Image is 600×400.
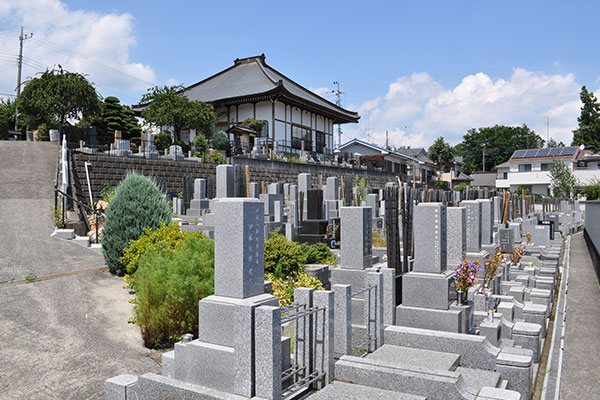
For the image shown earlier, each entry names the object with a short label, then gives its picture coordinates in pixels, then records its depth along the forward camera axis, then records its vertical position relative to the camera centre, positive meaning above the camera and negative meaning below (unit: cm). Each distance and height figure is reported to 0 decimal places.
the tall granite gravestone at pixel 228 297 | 447 -100
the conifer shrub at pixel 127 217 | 941 -33
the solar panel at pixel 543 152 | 5295 +611
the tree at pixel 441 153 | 6394 +723
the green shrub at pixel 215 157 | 2573 +267
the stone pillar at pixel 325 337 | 504 -156
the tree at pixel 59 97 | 2541 +623
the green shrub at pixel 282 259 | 929 -122
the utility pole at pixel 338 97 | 5897 +1415
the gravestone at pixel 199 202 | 1603 +0
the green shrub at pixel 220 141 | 2791 +391
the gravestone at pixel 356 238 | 773 -64
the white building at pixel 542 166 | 4994 +437
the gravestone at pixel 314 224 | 1381 -70
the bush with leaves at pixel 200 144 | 2625 +348
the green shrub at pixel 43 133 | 2658 +419
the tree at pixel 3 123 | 3269 +592
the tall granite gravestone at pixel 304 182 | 1800 +83
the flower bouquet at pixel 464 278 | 688 -119
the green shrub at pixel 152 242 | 849 -79
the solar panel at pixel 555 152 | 5181 +606
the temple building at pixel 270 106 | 3512 +825
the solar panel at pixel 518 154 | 5497 +614
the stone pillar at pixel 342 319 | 555 -149
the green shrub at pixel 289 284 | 814 -162
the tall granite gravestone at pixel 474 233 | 971 -68
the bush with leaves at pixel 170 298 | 648 -143
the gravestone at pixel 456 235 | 785 -59
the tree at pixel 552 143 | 7934 +1079
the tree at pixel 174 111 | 2797 +588
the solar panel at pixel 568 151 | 5053 +601
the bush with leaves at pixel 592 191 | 3884 +110
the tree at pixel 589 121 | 5659 +1068
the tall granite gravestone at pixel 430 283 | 668 -127
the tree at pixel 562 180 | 4497 +231
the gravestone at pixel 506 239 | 1218 -103
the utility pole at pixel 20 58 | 4425 +1472
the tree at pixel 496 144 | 7838 +1076
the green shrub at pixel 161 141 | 2879 +404
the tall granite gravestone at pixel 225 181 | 1304 +63
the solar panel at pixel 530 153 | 5391 +612
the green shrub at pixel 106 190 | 1842 +52
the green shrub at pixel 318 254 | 1109 -134
